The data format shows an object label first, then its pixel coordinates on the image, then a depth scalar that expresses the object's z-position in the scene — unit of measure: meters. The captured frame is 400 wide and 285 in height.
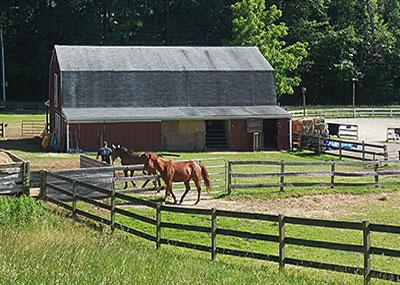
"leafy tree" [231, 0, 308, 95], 60.34
